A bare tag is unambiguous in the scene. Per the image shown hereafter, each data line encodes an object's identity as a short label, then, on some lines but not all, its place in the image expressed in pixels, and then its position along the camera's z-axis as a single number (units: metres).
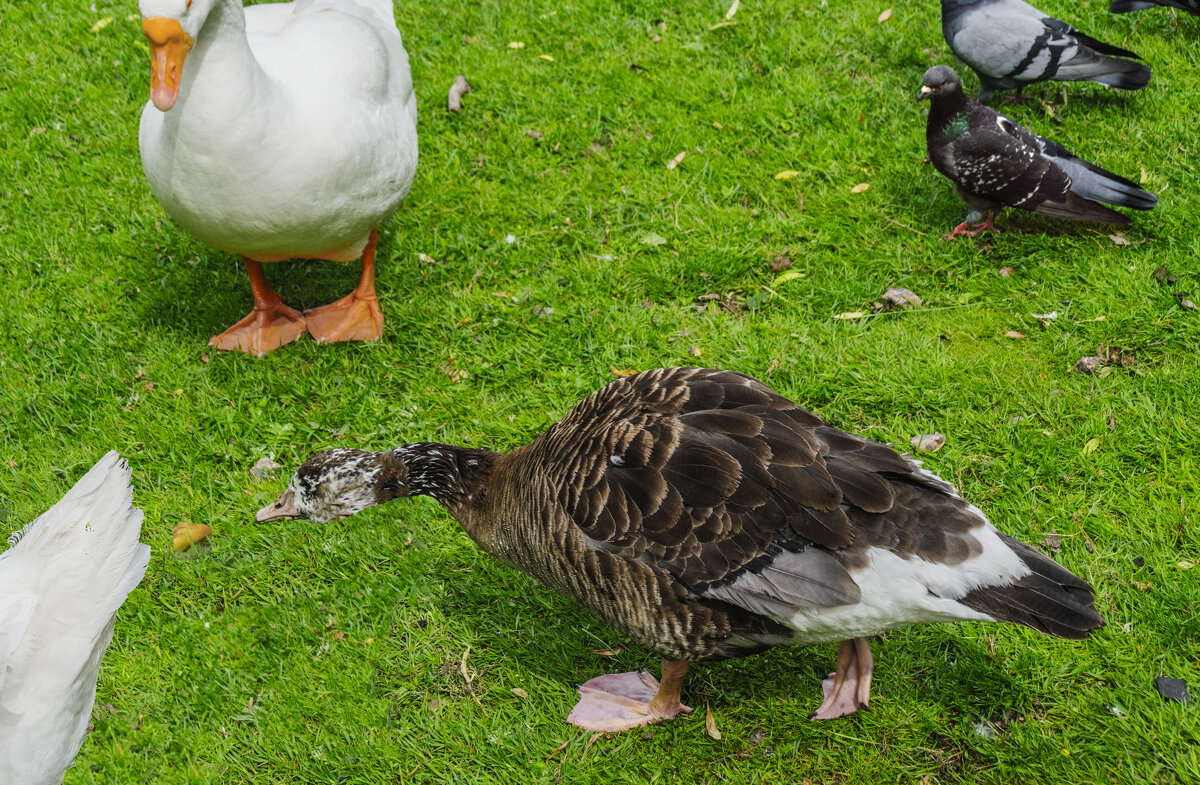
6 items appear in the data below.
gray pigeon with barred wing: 6.01
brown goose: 3.07
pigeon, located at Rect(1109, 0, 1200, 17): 6.54
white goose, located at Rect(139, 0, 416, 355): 4.19
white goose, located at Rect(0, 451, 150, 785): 2.74
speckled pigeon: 5.30
